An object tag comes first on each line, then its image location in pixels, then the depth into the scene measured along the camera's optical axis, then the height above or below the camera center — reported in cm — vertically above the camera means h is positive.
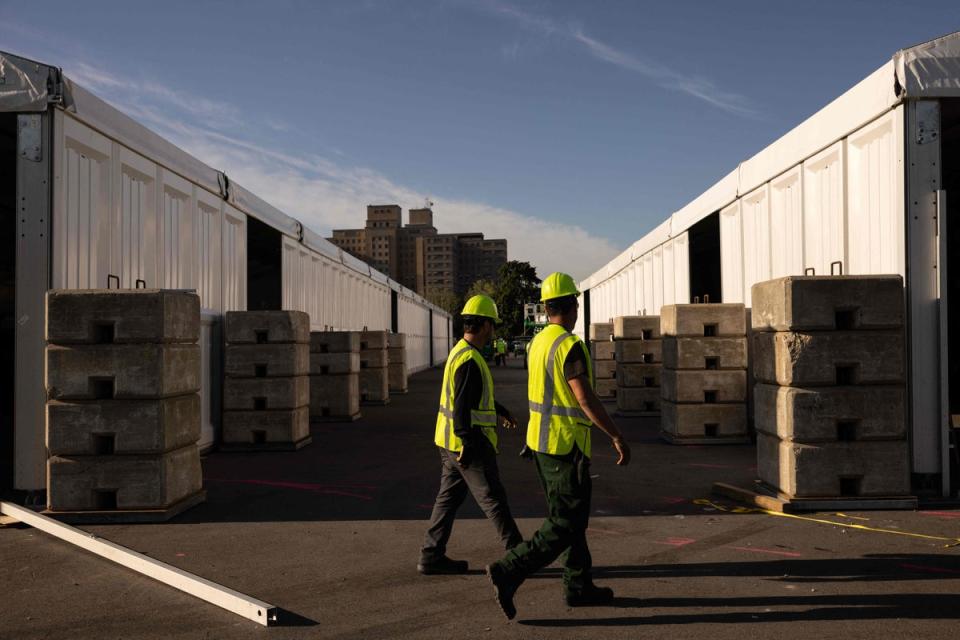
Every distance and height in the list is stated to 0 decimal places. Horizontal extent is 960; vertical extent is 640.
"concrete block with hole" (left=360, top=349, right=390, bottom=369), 2008 -48
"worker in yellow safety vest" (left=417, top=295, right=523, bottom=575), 500 -71
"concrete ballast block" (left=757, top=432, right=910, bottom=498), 690 -118
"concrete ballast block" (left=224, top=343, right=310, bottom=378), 1155 -28
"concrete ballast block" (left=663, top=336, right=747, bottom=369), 1137 -20
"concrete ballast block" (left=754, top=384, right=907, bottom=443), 689 -68
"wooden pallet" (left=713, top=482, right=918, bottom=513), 685 -149
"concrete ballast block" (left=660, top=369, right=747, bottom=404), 1141 -69
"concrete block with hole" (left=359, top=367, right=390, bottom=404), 1991 -119
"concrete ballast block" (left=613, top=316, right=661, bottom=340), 1531 +25
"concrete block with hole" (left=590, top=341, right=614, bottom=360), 1978 -27
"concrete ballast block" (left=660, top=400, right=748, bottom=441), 1138 -122
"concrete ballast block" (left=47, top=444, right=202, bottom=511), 689 -126
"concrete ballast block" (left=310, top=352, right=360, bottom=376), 1559 -45
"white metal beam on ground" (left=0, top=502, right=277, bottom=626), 435 -153
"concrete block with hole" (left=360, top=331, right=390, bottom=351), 2020 +2
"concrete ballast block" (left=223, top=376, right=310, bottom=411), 1155 -78
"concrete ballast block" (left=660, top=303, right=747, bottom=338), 1132 +28
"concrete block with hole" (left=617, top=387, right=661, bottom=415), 1588 -127
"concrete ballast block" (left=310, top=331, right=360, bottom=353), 1548 -2
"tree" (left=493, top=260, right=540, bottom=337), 8156 +542
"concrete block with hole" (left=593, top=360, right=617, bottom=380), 1978 -77
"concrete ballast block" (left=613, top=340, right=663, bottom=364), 1536 -24
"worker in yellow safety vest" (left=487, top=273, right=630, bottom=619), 430 -69
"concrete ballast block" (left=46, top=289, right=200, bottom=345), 690 +24
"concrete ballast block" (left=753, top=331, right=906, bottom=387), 693 -17
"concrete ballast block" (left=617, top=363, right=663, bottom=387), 1580 -74
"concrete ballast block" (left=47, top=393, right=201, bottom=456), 686 -76
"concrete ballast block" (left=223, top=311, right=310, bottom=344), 1155 +24
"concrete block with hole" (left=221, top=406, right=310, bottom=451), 1152 -134
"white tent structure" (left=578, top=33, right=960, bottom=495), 712 +155
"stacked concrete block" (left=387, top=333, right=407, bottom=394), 2384 -73
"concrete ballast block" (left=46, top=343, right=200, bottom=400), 688 -26
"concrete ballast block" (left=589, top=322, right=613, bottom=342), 1975 +20
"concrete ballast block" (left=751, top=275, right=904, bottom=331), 696 +33
